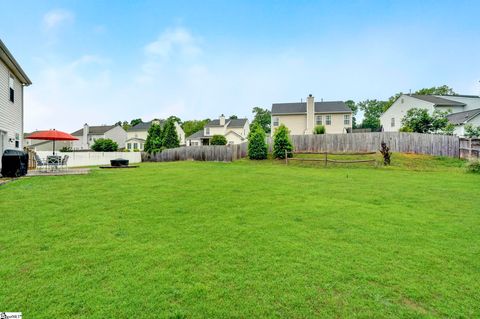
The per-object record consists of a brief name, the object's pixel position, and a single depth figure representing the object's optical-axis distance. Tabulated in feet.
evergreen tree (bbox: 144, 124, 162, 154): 102.53
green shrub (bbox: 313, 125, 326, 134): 91.20
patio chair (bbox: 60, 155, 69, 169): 43.45
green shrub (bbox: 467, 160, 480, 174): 41.94
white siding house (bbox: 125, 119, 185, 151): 156.46
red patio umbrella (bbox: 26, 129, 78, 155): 43.46
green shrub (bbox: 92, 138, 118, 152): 117.19
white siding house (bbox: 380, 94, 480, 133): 97.35
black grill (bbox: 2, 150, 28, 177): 31.60
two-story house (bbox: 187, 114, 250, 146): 141.79
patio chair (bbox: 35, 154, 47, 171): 42.04
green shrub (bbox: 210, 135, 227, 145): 115.24
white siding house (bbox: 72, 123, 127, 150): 152.56
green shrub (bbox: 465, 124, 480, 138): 70.33
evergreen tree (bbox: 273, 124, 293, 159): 65.31
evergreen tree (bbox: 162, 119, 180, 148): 106.42
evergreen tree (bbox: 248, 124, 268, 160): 67.56
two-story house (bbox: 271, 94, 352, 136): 103.71
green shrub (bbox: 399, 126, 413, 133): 77.71
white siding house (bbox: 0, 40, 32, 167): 36.45
